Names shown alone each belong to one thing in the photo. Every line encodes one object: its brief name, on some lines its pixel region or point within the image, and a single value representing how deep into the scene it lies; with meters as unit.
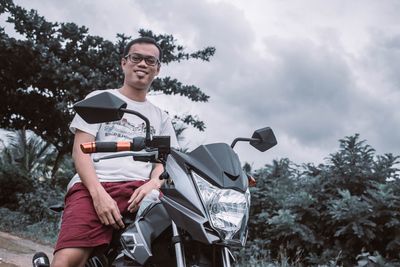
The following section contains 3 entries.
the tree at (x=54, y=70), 11.83
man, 2.62
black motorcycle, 1.97
